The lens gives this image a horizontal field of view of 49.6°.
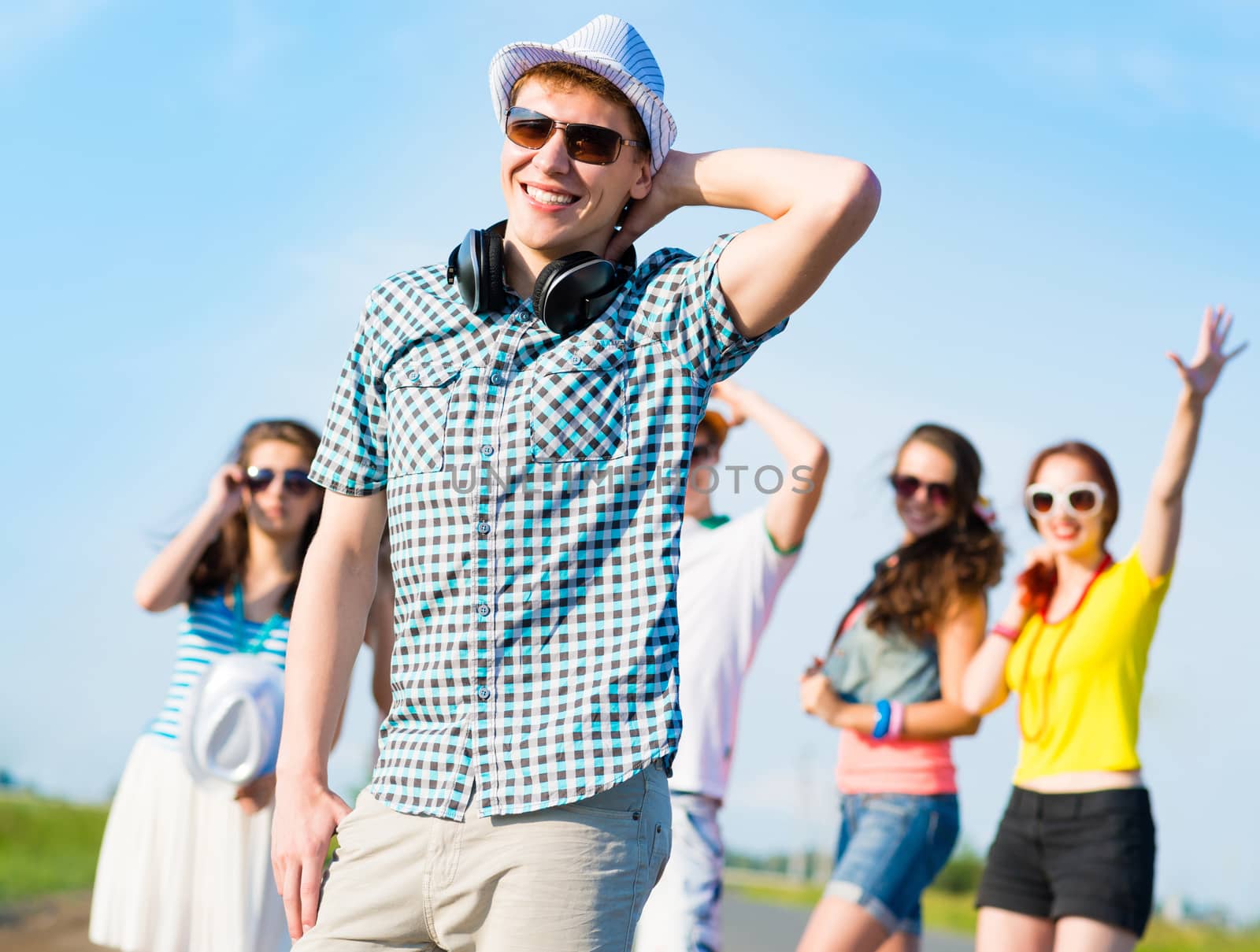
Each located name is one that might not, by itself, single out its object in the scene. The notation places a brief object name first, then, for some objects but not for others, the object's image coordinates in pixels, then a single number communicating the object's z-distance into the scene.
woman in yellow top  4.62
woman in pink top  4.99
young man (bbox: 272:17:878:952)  2.16
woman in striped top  4.77
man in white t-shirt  4.96
